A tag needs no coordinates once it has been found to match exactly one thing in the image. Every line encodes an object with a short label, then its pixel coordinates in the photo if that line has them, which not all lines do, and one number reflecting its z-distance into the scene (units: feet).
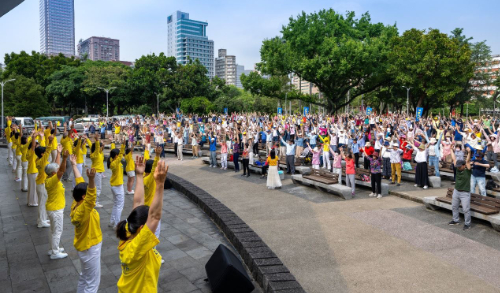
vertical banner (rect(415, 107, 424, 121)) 90.63
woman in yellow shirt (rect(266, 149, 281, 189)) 42.48
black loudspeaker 15.75
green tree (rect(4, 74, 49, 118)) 153.58
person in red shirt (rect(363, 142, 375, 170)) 44.73
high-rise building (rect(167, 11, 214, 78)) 640.58
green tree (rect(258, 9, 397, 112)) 118.21
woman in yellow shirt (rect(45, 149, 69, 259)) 20.81
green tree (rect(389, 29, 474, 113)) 125.49
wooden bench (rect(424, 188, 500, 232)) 26.86
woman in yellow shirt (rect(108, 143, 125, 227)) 26.28
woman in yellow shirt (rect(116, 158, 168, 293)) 10.23
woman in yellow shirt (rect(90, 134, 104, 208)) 32.55
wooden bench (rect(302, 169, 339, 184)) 40.22
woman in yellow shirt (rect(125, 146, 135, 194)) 33.31
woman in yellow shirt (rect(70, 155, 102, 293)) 15.15
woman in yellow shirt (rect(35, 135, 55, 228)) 26.53
